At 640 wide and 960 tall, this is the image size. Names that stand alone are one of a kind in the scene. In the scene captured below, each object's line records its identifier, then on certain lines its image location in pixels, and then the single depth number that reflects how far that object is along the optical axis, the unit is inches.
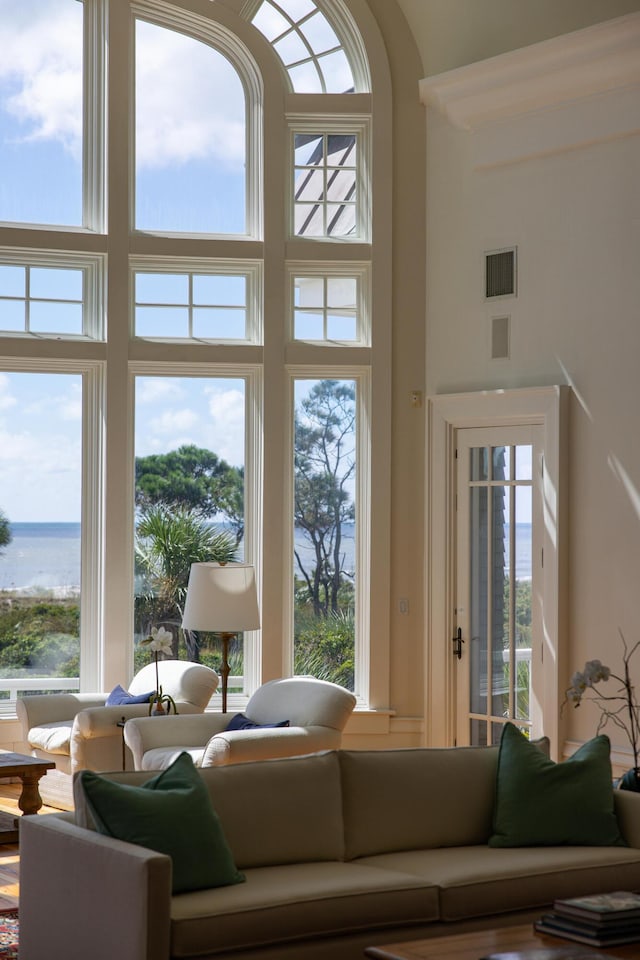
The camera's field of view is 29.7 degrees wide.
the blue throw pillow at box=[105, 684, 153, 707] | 272.1
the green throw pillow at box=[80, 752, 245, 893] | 148.8
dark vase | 192.1
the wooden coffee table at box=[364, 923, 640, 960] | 130.2
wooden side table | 238.2
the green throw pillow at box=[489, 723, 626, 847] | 178.5
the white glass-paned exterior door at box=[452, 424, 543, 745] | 286.0
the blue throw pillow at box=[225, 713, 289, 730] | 251.4
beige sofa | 141.0
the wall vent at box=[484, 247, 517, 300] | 291.0
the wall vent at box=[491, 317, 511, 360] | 291.4
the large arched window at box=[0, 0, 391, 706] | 306.0
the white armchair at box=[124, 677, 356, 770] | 235.0
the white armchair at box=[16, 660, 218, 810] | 259.0
